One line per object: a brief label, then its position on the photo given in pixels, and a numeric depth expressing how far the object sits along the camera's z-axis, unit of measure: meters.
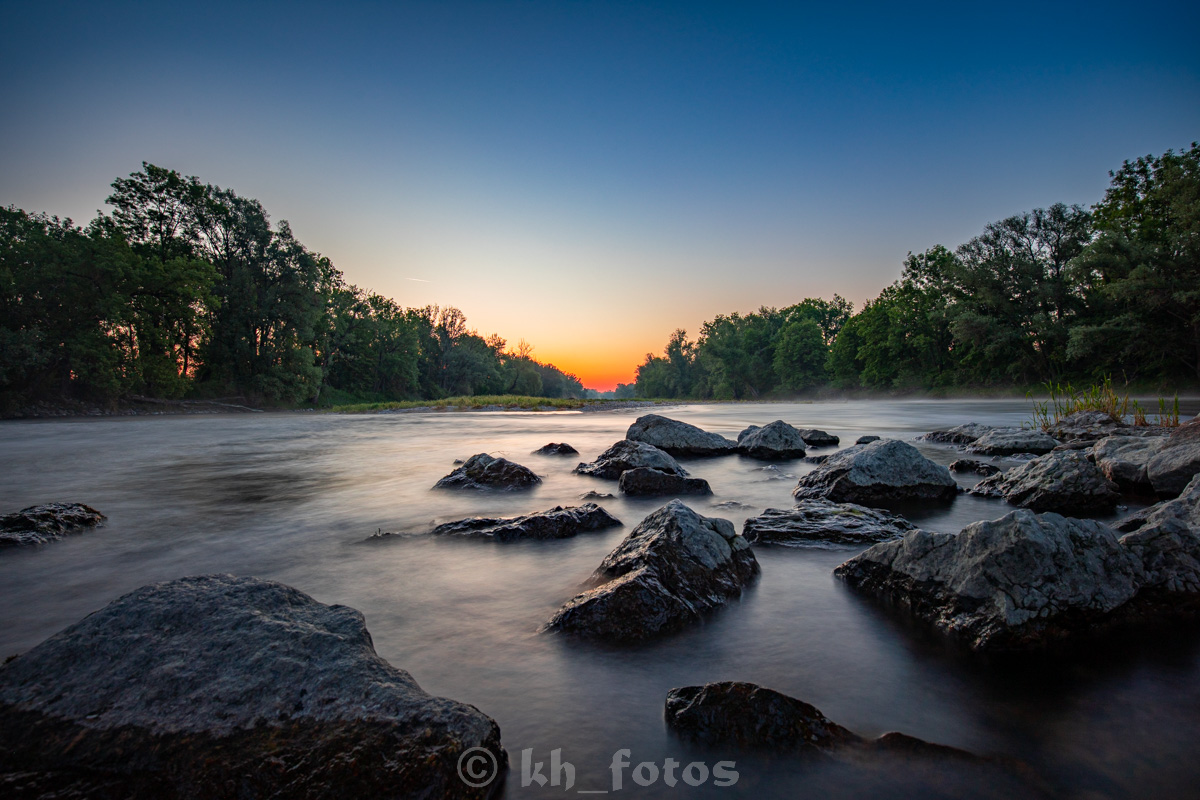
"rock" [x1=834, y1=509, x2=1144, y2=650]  2.63
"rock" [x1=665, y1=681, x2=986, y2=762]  1.90
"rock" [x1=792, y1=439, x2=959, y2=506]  5.92
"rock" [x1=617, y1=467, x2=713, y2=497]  6.60
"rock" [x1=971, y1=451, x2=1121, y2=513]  5.16
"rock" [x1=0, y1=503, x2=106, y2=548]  4.55
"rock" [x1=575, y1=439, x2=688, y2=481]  7.36
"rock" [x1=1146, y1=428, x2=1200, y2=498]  5.24
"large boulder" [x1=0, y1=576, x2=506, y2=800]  1.51
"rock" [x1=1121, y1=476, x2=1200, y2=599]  2.90
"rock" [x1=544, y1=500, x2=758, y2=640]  2.85
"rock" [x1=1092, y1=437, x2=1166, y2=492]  5.81
